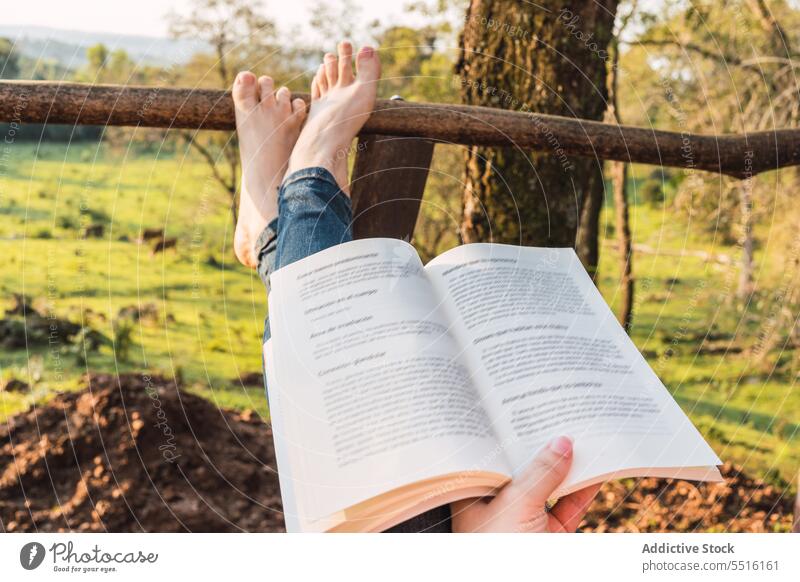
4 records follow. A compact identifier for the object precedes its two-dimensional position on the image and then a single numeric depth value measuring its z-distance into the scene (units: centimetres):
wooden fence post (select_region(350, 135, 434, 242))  120
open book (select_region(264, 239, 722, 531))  81
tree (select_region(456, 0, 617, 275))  155
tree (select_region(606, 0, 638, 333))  246
